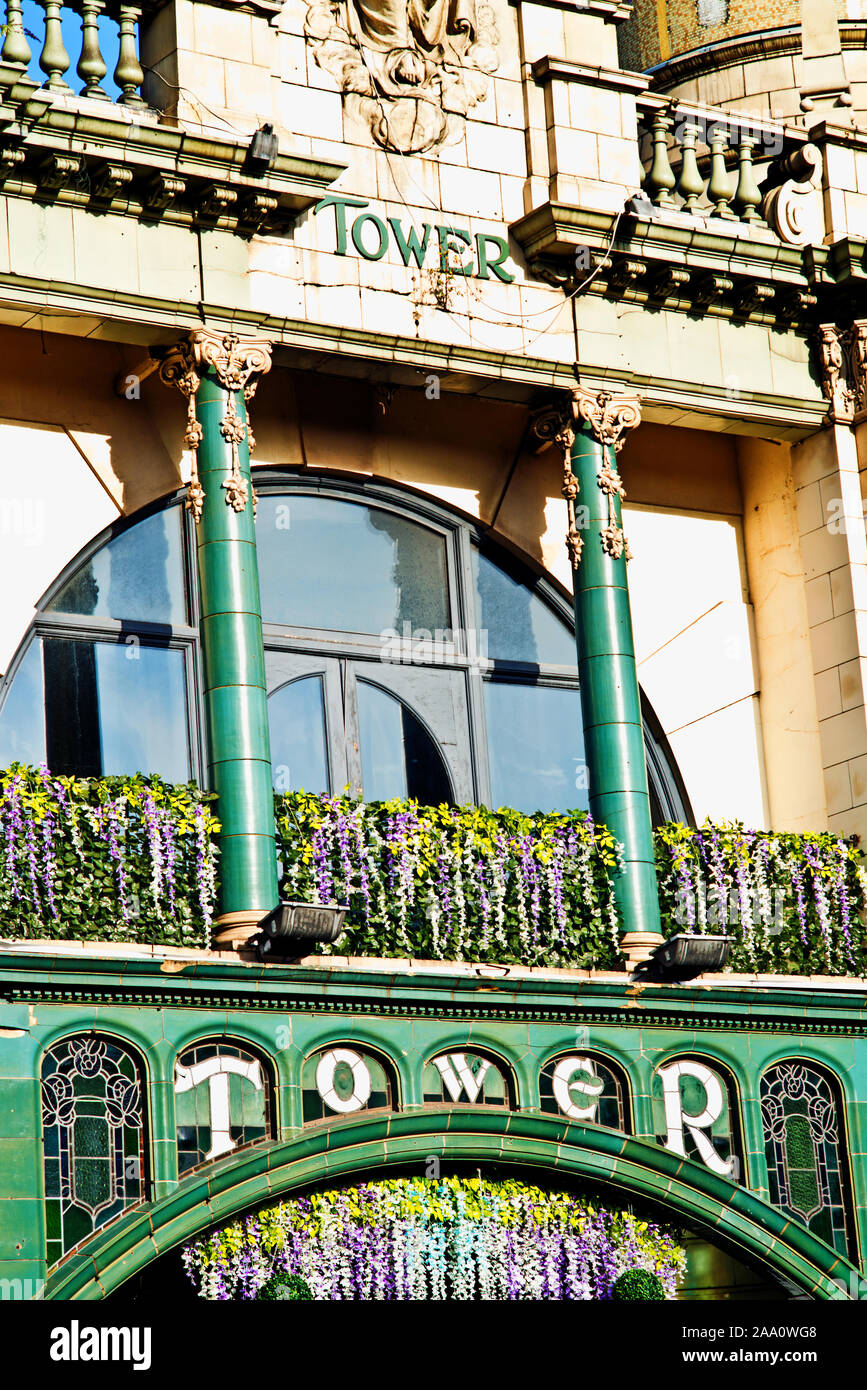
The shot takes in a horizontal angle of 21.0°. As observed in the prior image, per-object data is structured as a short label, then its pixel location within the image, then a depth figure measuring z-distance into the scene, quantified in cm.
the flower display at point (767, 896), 1988
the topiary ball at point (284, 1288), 1678
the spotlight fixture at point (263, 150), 1877
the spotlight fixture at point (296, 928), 1708
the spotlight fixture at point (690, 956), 1848
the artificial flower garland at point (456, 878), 1823
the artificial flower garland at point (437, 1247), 1698
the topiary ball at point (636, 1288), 1808
